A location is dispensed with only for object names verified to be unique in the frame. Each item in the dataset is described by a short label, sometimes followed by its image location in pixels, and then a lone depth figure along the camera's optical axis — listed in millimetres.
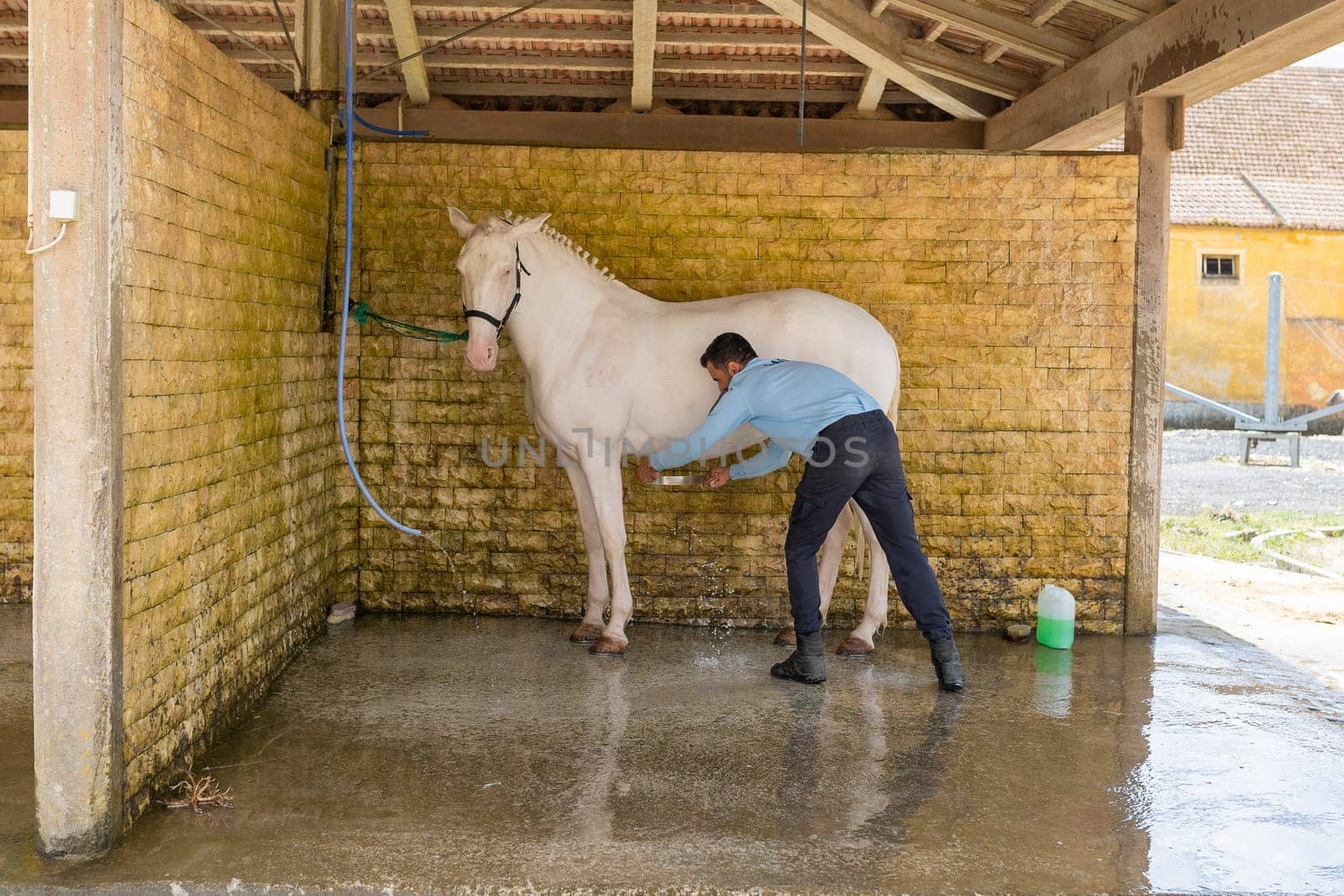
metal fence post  15703
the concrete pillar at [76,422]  3082
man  4773
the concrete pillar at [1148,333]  6066
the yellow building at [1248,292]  20359
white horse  5422
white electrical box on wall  3050
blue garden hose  4812
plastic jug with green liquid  5879
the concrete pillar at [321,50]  5859
